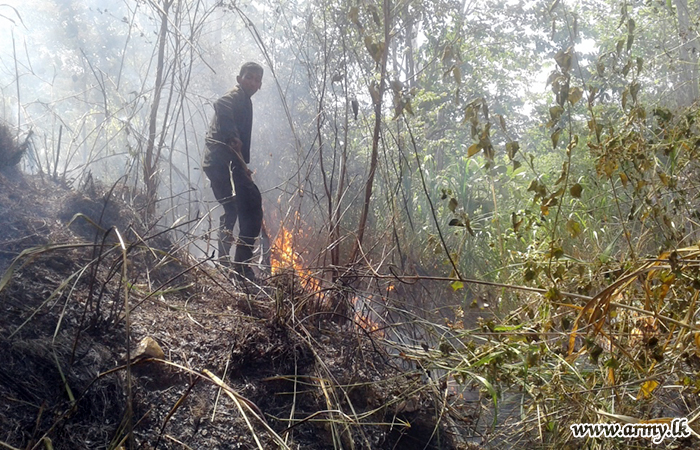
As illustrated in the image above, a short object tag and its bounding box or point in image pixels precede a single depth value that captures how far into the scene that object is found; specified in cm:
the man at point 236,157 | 327
